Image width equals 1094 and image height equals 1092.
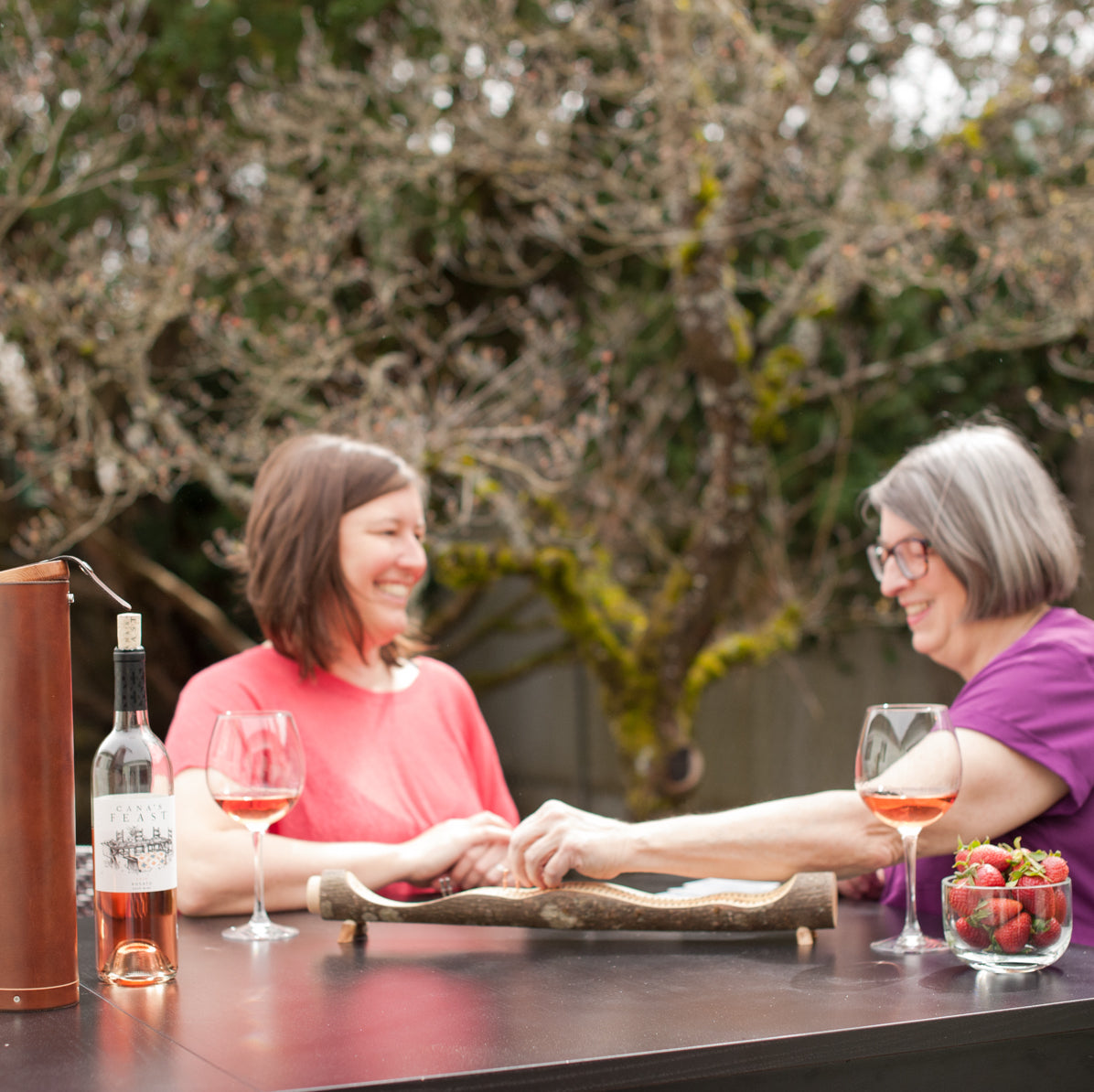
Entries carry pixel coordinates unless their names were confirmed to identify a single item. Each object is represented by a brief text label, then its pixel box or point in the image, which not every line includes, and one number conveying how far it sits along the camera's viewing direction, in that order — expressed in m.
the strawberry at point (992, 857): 1.36
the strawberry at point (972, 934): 1.35
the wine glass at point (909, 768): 1.44
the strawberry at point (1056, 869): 1.34
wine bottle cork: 1.30
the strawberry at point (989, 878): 1.34
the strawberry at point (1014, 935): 1.33
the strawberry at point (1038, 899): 1.32
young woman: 2.07
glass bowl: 1.33
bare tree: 4.80
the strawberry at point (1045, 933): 1.33
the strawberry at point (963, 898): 1.34
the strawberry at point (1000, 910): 1.33
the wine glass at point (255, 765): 1.56
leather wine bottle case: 1.22
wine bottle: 1.28
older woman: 1.60
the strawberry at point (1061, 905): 1.33
